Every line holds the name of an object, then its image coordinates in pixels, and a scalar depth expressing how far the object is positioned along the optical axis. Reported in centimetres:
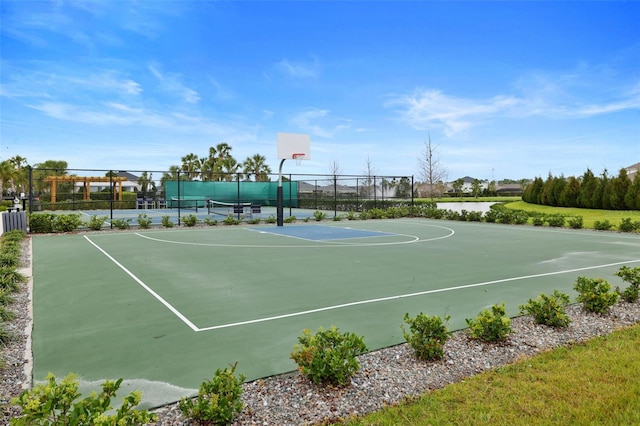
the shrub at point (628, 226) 1440
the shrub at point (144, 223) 1612
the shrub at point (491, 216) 1903
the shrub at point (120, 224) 1574
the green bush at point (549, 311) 407
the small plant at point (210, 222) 1739
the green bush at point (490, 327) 364
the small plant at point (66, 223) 1472
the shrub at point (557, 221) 1648
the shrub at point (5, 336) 382
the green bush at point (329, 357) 286
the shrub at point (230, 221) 1777
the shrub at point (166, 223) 1660
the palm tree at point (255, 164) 4759
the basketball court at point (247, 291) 353
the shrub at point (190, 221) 1698
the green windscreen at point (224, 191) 2908
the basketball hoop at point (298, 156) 1798
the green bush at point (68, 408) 204
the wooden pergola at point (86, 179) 2371
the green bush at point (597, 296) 450
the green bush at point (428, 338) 335
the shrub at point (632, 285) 499
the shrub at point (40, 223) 1416
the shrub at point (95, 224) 1520
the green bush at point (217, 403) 237
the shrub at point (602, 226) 1502
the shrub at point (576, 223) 1583
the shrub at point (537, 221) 1720
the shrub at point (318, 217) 2009
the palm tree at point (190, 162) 4784
